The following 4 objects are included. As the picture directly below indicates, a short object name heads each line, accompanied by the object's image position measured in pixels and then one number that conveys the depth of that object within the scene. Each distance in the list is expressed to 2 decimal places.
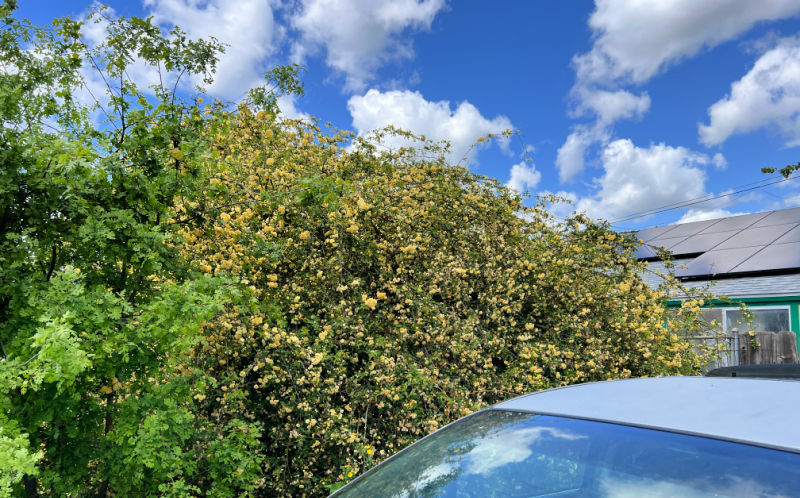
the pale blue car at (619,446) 1.27
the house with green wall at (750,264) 11.51
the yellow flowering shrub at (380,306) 3.93
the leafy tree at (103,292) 2.56
